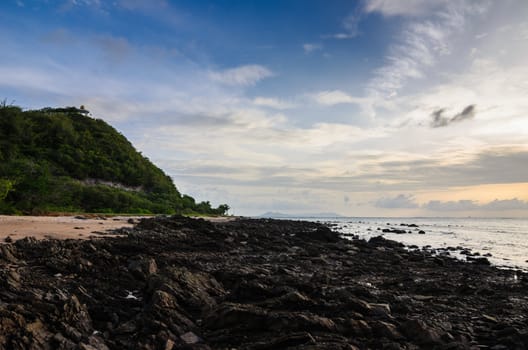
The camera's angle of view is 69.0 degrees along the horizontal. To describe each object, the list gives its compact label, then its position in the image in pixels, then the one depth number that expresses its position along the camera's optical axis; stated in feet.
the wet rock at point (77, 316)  26.53
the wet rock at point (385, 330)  27.81
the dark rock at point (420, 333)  27.07
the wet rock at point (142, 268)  40.93
